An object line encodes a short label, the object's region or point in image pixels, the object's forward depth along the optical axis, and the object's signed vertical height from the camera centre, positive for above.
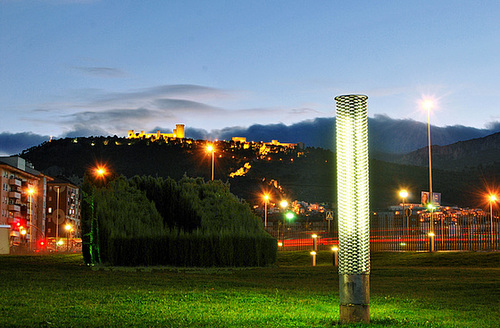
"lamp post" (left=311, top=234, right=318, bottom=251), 32.75 -0.55
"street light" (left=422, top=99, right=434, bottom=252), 39.72 +6.42
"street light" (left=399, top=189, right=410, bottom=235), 44.41 +0.12
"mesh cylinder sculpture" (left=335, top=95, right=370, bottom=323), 9.27 +0.24
